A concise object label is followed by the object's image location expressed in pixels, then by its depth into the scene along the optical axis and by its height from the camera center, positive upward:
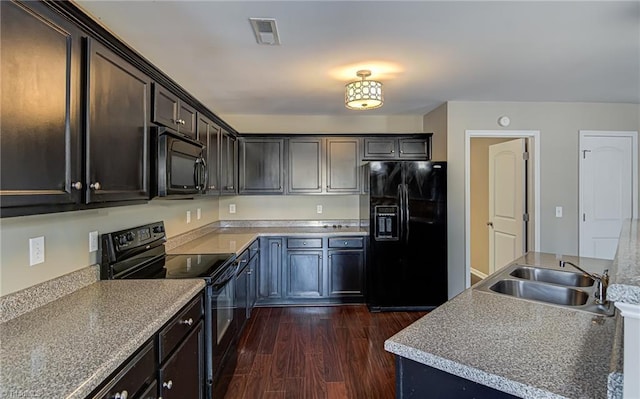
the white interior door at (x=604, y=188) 3.94 +0.10
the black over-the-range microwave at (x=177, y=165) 1.97 +0.22
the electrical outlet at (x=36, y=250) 1.48 -0.24
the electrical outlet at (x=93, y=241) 1.89 -0.26
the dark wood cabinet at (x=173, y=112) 2.02 +0.59
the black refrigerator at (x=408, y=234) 3.80 -0.43
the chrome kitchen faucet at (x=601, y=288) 1.52 -0.43
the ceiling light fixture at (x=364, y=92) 2.78 +0.89
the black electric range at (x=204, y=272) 1.98 -0.49
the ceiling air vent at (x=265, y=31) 1.97 +1.05
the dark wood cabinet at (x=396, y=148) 4.30 +0.64
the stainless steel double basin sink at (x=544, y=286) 1.74 -0.51
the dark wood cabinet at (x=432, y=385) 1.01 -0.61
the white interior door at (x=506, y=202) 4.12 -0.07
